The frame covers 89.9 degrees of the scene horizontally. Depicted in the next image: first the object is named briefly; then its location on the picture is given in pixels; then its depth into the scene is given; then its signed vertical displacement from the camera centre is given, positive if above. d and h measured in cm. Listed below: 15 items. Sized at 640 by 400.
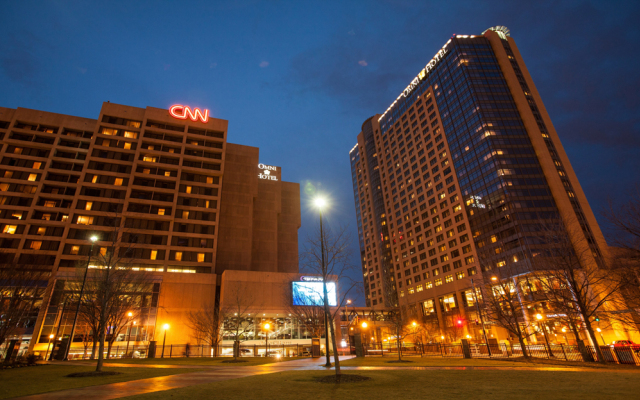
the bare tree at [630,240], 2072 +569
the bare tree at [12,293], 2816 +630
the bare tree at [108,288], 2114 +555
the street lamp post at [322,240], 1823 +542
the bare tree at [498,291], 2908 +339
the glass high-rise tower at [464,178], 8306 +4355
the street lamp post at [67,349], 3153 +71
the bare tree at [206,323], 4494 +352
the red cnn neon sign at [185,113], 8200 +5604
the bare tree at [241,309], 5362 +590
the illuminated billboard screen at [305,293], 5737 +815
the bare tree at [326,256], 1832 +497
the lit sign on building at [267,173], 9644 +4793
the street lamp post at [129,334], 4404 +254
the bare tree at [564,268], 2441 +450
